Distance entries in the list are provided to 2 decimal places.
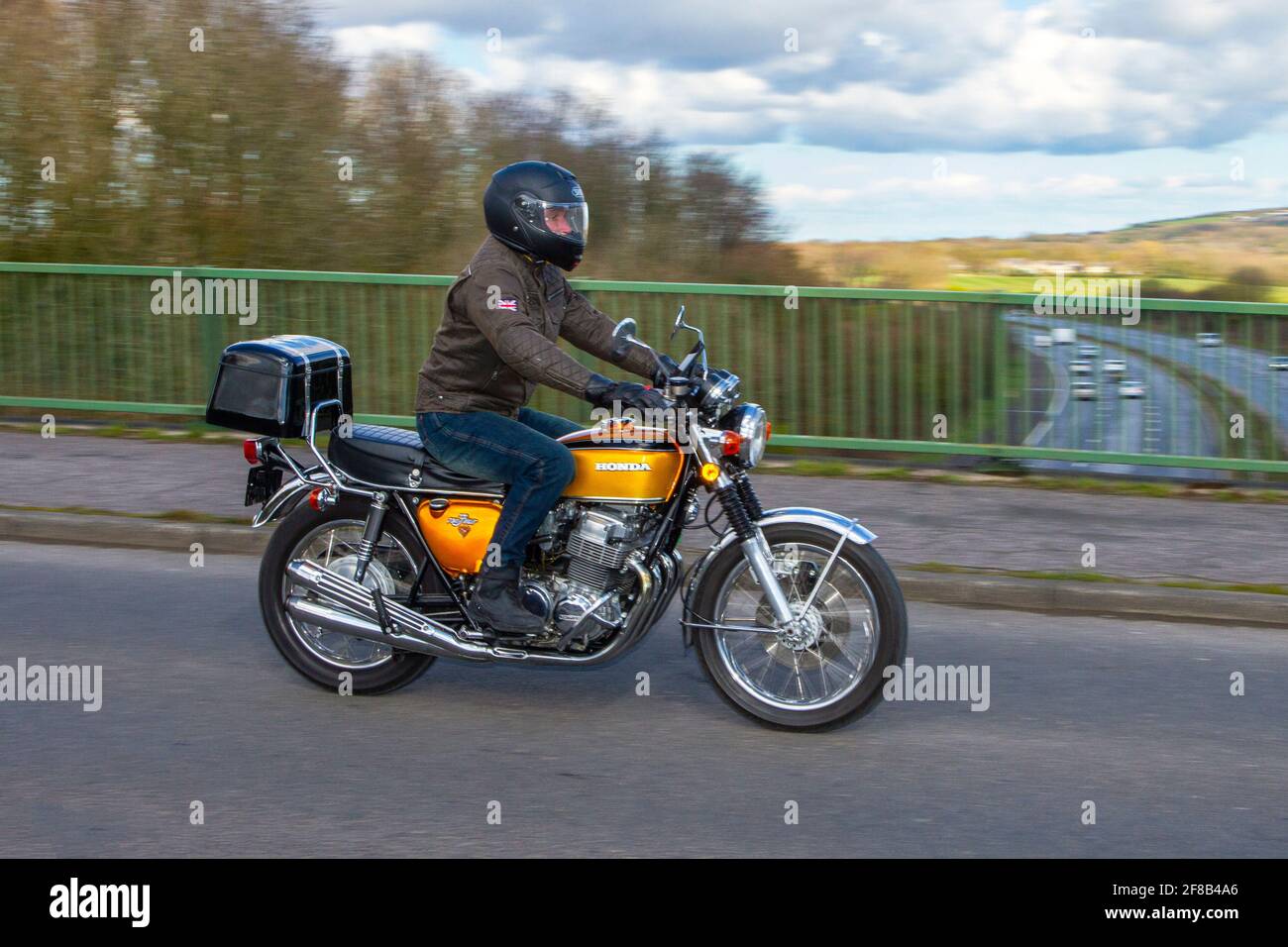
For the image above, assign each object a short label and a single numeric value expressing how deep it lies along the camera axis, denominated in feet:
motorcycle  17.39
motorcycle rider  17.56
